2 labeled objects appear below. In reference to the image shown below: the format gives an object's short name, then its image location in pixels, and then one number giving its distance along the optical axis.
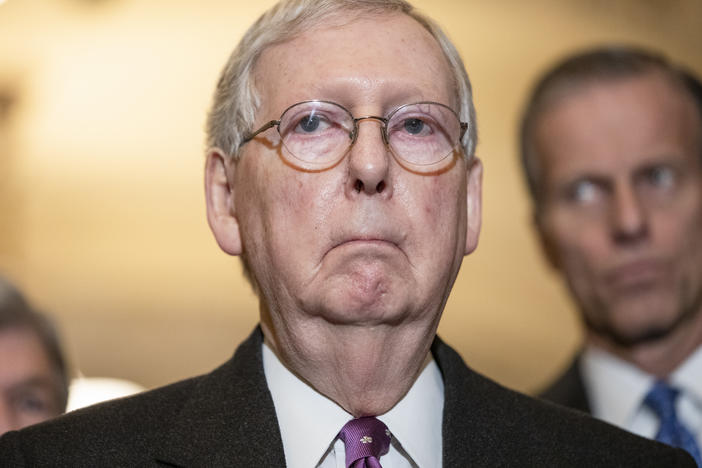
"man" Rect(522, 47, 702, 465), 3.50
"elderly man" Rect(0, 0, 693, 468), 2.13
